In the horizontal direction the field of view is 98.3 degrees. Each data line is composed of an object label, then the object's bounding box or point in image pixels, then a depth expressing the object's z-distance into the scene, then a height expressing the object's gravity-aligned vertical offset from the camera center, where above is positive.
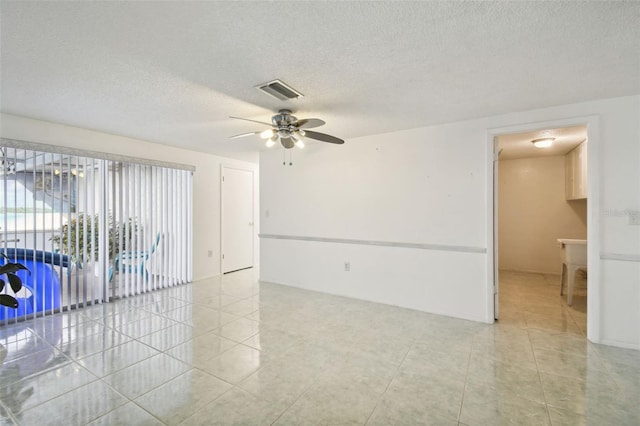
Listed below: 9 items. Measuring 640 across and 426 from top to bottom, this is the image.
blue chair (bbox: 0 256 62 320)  3.14 -0.91
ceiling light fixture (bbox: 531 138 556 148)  4.30 +1.11
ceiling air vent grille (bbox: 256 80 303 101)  2.32 +1.08
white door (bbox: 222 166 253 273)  5.59 -0.12
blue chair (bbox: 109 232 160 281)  4.00 -0.72
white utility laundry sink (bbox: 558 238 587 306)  3.66 -0.61
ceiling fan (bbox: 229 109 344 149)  2.87 +0.88
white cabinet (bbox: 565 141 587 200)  4.18 +0.66
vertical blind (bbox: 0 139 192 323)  3.12 -0.17
